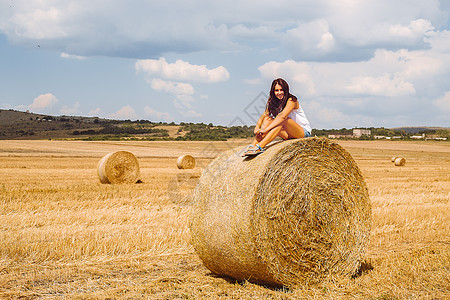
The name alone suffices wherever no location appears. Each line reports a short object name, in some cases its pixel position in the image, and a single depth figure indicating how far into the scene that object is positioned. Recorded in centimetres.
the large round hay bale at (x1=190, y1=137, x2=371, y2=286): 566
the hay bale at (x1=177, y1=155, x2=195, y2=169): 2419
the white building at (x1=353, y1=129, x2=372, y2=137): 6929
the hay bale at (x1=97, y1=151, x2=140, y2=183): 1664
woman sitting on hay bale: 620
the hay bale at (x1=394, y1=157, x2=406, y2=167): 3016
